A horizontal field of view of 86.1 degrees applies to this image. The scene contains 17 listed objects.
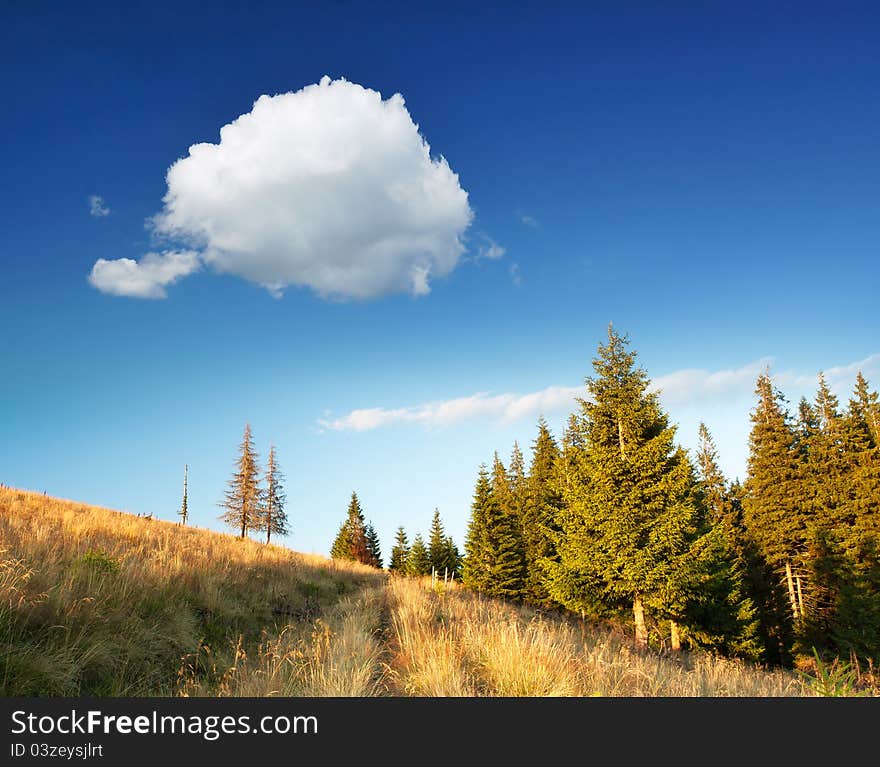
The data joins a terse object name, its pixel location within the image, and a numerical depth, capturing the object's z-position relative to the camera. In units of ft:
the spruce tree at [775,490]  89.04
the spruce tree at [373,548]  179.20
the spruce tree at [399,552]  193.88
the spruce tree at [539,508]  97.96
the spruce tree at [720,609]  56.65
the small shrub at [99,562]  21.97
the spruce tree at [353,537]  169.99
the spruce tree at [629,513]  52.44
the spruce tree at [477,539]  102.42
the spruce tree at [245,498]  142.92
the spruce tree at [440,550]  159.74
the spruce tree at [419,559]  157.58
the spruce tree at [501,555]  99.35
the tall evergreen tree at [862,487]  77.77
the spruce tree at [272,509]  146.72
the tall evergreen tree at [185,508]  148.99
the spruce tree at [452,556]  162.40
